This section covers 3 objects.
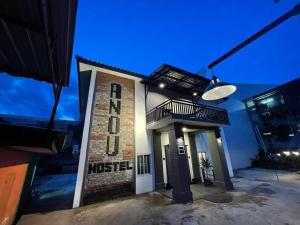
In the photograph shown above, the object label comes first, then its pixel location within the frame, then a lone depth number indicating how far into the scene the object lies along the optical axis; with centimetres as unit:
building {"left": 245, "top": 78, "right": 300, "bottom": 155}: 1405
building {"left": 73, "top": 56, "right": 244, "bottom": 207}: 628
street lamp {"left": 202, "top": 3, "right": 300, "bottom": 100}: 191
